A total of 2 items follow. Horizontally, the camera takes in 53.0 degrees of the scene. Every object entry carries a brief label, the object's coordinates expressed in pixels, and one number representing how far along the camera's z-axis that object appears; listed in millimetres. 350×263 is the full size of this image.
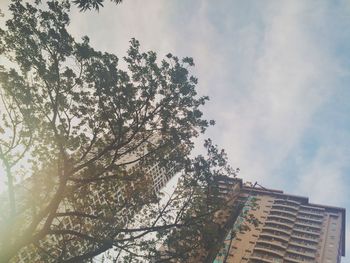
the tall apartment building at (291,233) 75625
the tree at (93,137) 15898
